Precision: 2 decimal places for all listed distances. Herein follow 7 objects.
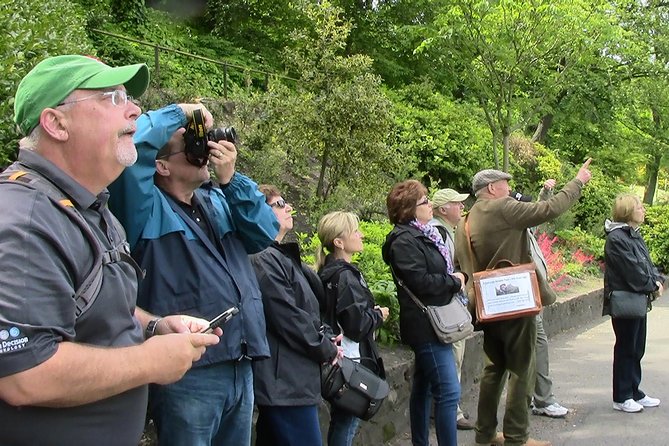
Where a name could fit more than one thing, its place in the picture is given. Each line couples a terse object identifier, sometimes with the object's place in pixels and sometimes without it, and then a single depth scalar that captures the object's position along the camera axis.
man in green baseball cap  1.70
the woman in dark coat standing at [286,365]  3.54
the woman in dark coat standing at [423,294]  4.78
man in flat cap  5.20
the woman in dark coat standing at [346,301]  4.16
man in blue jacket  2.83
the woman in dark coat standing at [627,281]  6.40
